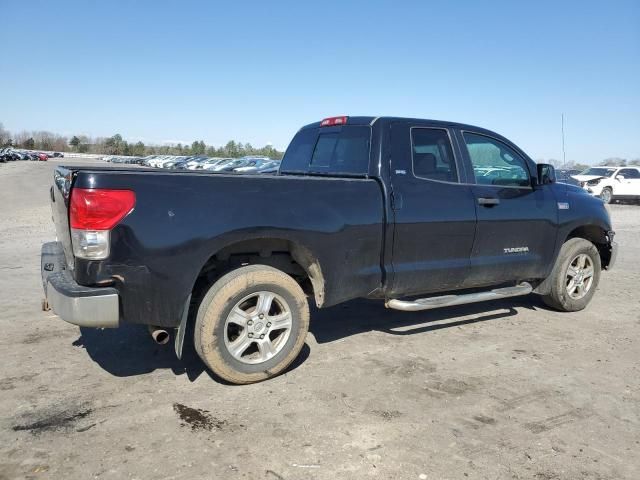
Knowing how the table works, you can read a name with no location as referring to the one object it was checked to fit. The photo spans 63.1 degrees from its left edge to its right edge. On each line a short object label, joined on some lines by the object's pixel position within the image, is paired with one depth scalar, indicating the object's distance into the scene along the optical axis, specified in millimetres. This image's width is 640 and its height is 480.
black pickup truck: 3217
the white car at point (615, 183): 23281
